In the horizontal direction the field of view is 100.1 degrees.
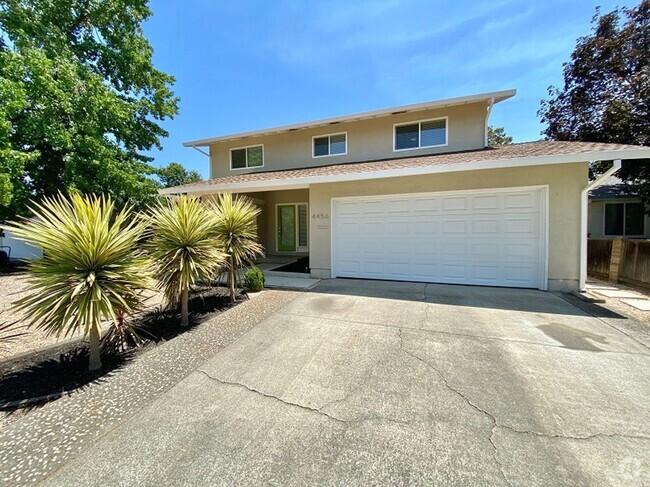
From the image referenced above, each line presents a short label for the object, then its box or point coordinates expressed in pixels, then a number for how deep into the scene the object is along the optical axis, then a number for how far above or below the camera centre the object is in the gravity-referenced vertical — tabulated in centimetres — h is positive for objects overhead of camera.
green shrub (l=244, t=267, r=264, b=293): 723 -115
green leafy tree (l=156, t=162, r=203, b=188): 3531 +832
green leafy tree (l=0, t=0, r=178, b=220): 994 +570
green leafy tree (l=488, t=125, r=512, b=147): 2406 +909
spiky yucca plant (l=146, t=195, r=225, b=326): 489 -22
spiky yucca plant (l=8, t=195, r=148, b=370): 329 -42
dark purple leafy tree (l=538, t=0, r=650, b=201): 1106 +680
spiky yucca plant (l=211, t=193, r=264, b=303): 610 +14
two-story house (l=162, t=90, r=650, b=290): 657 +113
